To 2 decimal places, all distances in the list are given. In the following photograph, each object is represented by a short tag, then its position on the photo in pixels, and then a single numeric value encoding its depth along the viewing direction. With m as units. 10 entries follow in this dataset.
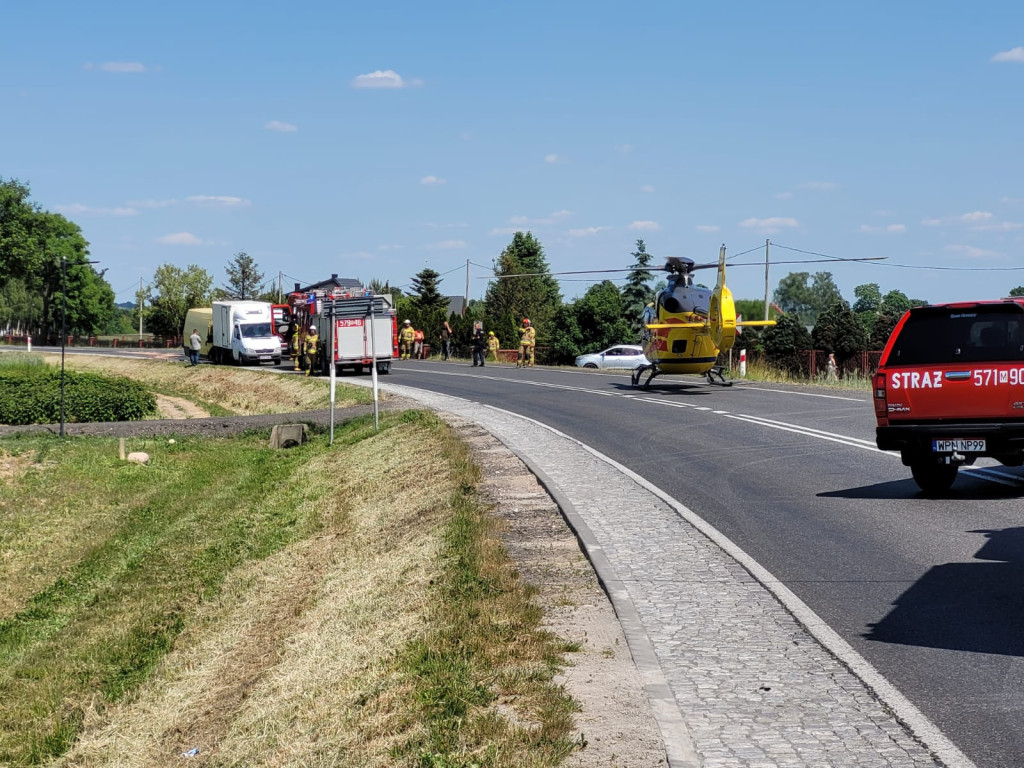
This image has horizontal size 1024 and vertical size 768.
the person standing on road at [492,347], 57.10
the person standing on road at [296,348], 48.54
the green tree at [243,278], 120.38
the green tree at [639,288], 97.75
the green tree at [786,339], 63.96
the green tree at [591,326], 75.00
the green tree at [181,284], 127.50
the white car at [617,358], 57.00
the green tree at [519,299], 75.53
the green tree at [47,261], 105.75
